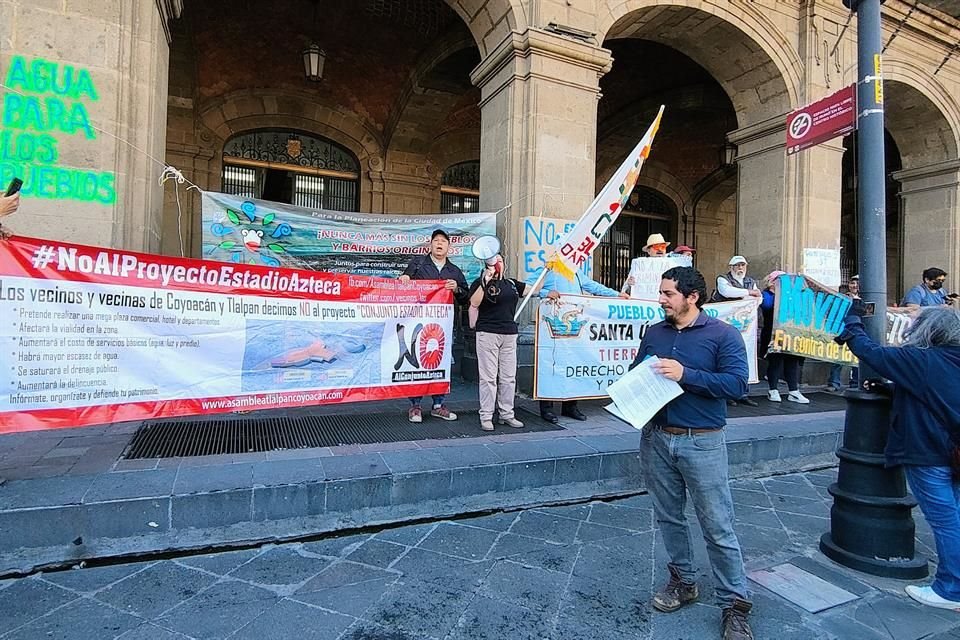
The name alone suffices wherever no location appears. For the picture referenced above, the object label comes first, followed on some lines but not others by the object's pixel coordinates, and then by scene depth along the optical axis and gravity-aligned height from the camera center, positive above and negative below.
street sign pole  3.27 -0.74
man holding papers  2.54 -0.56
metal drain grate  4.34 -1.02
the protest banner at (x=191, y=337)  3.58 -0.14
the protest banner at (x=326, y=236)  7.73 +1.34
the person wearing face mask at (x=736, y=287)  7.22 +0.59
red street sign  3.96 +1.73
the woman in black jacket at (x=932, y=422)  2.81 -0.48
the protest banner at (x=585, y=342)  5.86 -0.17
